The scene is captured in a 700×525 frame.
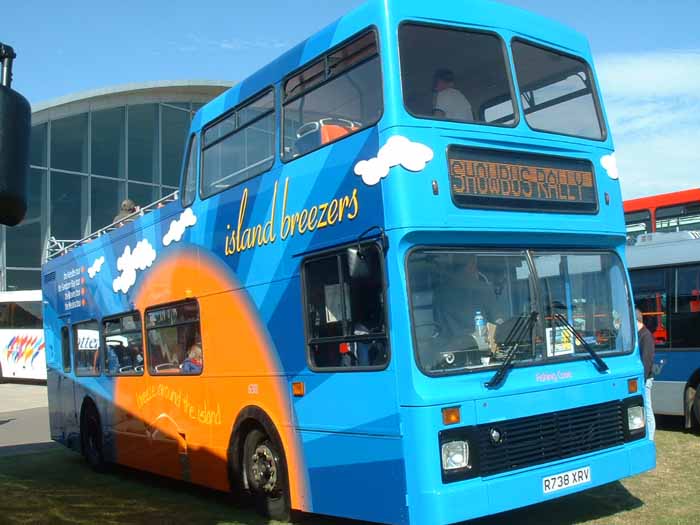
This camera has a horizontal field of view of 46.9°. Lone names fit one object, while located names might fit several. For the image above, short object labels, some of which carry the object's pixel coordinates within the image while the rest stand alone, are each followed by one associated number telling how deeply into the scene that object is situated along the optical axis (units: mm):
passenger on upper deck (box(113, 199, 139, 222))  12280
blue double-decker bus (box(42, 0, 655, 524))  5836
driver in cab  5941
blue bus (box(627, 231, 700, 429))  11662
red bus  15258
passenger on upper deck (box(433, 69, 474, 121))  6277
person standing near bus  9656
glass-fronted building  30344
